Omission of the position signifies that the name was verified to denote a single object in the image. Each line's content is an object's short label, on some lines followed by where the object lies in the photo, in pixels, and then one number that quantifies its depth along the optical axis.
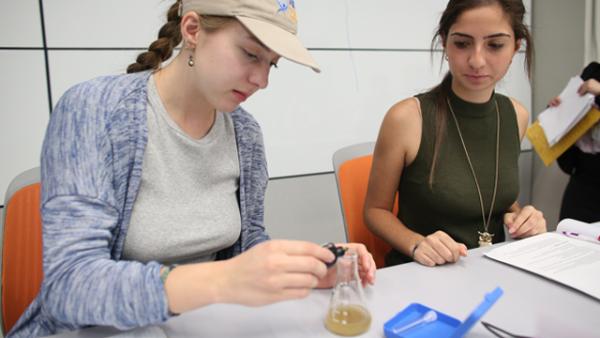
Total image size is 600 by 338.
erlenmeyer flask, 0.68
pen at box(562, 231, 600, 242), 1.07
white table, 0.69
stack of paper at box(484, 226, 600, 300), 0.86
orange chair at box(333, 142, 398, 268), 1.33
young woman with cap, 0.63
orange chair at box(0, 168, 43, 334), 0.95
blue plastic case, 0.61
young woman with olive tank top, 1.26
